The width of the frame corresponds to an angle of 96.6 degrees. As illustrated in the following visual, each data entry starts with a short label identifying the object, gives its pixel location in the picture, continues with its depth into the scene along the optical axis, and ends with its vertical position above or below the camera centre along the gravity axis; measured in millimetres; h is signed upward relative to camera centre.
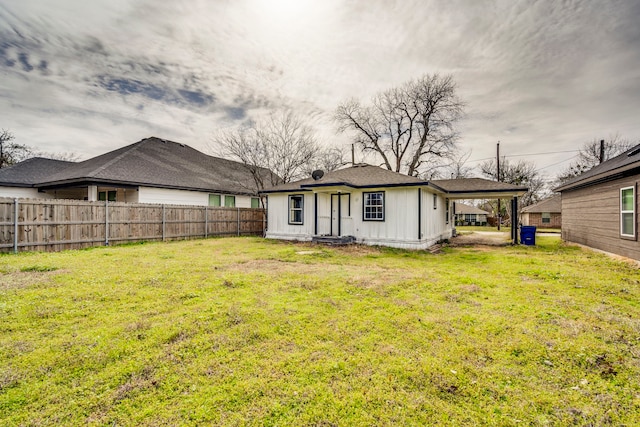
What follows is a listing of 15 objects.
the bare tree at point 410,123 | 24562 +8369
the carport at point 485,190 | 13531 +1102
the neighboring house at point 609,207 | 8656 +186
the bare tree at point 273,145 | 18703 +4646
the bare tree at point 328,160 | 21312 +4649
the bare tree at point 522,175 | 34938 +4913
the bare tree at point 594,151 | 30688 +6714
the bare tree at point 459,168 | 26109 +5118
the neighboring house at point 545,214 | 32438 -180
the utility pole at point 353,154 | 27172 +5783
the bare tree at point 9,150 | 27109 +6619
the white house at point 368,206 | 11984 +360
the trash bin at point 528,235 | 13750 -1121
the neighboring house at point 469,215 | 48844 -468
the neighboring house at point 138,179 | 14883 +2082
